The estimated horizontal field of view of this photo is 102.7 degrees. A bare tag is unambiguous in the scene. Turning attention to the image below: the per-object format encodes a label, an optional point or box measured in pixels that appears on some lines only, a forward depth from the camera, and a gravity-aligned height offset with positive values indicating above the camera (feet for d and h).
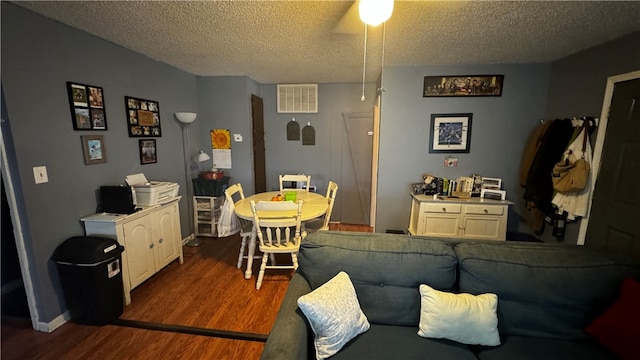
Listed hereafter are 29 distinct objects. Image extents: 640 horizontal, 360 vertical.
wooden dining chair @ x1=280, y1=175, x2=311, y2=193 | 11.87 -1.48
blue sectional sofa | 4.11 -2.53
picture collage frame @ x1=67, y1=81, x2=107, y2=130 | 6.85 +1.09
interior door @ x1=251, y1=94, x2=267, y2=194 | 13.07 +0.10
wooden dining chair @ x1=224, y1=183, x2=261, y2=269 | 9.00 -2.93
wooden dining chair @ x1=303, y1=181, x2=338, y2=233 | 9.29 -2.85
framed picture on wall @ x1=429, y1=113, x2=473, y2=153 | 10.18 +0.54
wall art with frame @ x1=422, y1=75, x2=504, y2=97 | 9.87 +2.38
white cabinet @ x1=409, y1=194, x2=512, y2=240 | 9.36 -2.62
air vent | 13.91 +2.61
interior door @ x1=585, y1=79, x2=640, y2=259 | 6.44 -0.88
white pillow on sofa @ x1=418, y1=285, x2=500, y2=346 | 4.20 -2.83
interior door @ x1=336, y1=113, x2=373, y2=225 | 13.85 -1.26
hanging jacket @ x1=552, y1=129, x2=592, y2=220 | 7.69 -1.53
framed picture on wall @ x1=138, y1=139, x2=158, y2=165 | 9.23 -0.22
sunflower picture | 12.49 +0.33
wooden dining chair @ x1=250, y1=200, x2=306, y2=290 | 7.77 -2.31
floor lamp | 10.70 -0.65
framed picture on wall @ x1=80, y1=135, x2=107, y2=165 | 7.20 -0.11
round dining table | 8.05 -2.08
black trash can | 6.30 -3.27
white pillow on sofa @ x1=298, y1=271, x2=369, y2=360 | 3.97 -2.70
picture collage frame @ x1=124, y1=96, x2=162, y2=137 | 8.69 +1.03
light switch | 6.07 -0.70
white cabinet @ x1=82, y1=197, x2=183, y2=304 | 7.12 -2.83
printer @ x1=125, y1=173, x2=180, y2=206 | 8.20 -1.47
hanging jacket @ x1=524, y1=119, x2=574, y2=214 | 8.52 -0.40
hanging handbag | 7.52 -0.77
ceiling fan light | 4.67 +2.54
